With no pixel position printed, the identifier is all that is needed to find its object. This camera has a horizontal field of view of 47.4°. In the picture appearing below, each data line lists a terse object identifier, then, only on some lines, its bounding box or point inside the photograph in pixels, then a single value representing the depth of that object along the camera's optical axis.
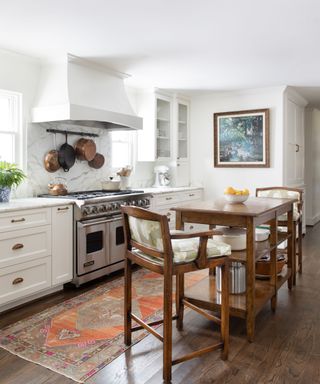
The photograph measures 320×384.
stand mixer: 5.71
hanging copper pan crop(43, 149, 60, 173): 4.07
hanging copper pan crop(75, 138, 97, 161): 4.39
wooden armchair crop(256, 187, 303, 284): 3.96
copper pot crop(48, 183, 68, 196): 3.98
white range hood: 3.79
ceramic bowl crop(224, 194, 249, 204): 3.01
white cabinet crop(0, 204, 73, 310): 2.99
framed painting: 5.56
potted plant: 3.33
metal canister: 2.86
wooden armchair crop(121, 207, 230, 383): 1.99
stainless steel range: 3.60
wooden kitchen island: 2.50
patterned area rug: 2.26
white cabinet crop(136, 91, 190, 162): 5.45
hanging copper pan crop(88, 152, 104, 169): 4.65
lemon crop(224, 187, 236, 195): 3.01
